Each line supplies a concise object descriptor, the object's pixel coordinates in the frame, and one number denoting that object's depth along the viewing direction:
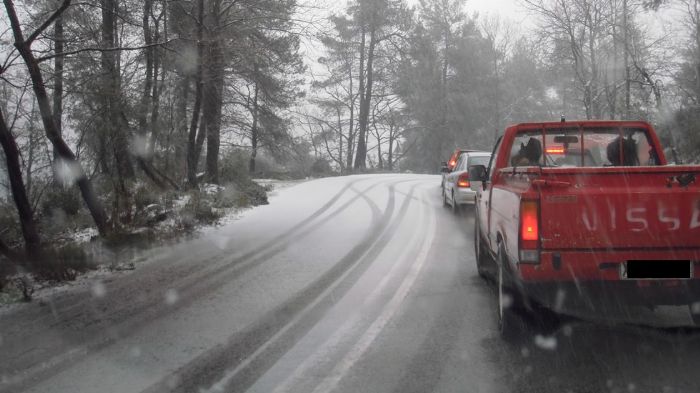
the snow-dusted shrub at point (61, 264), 6.92
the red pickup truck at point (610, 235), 3.74
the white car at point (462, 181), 12.75
